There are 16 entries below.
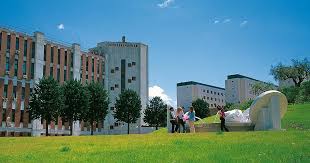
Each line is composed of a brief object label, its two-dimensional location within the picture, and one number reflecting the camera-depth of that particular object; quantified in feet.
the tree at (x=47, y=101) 191.31
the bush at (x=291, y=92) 194.90
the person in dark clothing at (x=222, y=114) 83.58
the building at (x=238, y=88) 543.80
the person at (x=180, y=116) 86.43
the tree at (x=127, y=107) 255.91
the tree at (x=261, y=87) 278.46
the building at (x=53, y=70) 224.74
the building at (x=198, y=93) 547.08
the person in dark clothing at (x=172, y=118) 88.05
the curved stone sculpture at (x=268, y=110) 80.59
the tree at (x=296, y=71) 257.75
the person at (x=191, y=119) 87.39
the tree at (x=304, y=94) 188.37
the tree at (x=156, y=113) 288.30
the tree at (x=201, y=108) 354.95
